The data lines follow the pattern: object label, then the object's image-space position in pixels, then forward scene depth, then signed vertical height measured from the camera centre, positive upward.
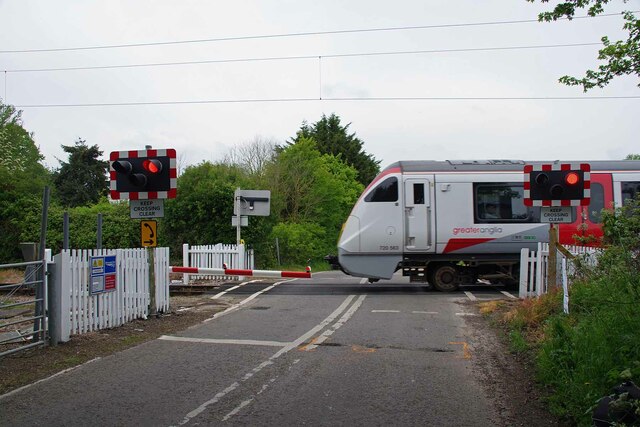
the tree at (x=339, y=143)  57.59 +9.37
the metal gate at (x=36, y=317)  8.17 -1.11
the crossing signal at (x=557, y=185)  10.76 +0.86
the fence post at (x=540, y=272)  12.98 -0.93
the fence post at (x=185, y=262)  17.75 -0.78
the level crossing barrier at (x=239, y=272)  15.80 -1.01
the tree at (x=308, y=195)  40.69 +2.96
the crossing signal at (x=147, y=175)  10.48 +1.16
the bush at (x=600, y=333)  5.35 -1.18
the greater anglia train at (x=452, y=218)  15.70 +0.40
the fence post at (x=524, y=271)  13.41 -0.94
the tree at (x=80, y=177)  56.06 +6.23
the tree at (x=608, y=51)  7.34 +2.58
